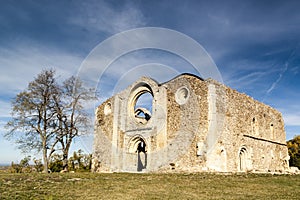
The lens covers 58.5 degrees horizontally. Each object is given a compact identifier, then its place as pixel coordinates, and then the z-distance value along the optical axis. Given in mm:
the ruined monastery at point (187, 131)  17203
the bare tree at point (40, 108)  19500
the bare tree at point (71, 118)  20703
